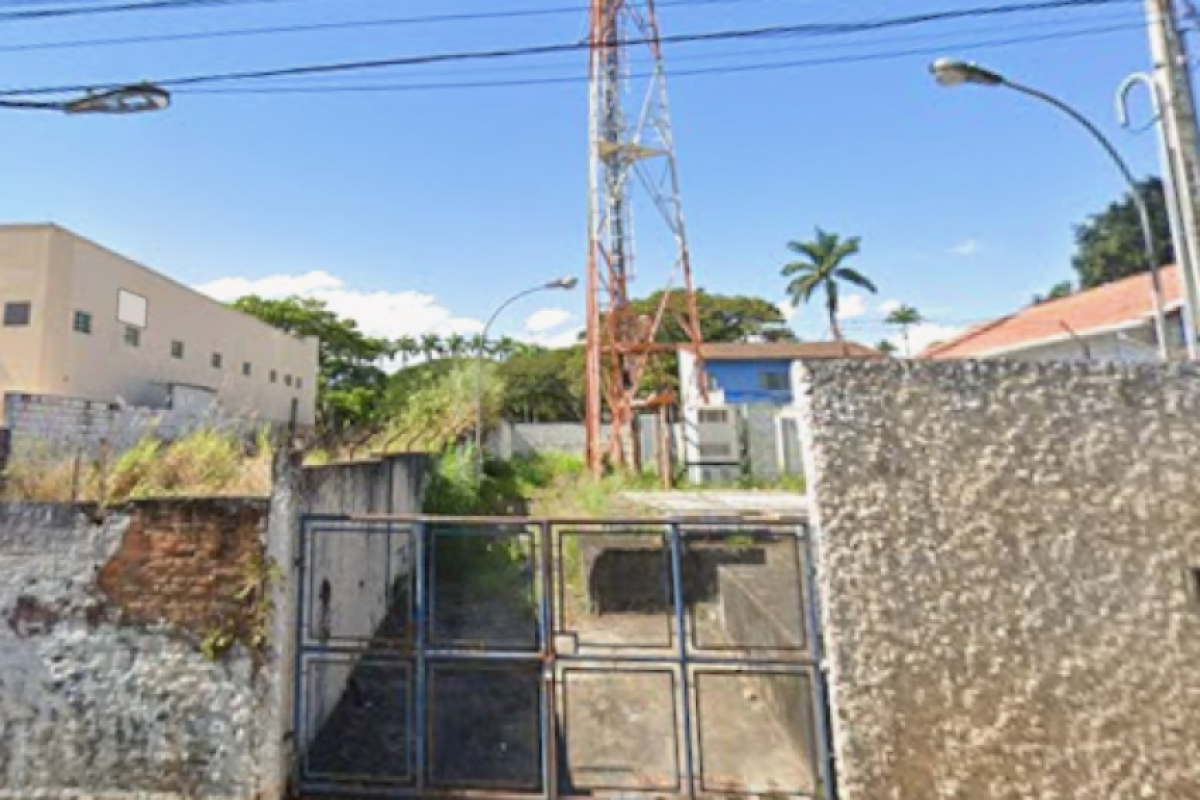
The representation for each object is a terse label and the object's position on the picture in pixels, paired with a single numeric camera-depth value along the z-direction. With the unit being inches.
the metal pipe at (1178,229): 189.2
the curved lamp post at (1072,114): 227.1
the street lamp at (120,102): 184.2
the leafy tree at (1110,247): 1164.5
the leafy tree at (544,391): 1655.0
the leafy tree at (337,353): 1402.6
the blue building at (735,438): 668.7
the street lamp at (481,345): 564.4
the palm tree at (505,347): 2000.5
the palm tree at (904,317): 1618.1
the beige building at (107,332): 601.6
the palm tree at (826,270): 1298.0
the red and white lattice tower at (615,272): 678.5
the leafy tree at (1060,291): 1356.8
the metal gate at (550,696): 139.8
